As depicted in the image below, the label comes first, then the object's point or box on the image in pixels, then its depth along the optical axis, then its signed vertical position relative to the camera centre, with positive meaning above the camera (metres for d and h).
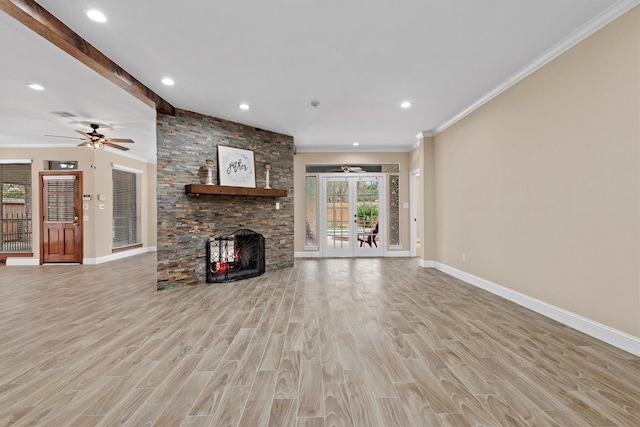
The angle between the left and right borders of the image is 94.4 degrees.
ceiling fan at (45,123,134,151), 5.08 +1.30
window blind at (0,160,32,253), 6.97 +0.16
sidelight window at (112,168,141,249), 7.80 +0.16
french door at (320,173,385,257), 7.39 -0.06
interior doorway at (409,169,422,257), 7.32 +0.03
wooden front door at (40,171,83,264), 6.77 -0.14
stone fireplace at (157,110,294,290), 4.39 +0.20
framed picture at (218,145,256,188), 4.99 +0.80
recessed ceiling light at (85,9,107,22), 2.38 +1.63
